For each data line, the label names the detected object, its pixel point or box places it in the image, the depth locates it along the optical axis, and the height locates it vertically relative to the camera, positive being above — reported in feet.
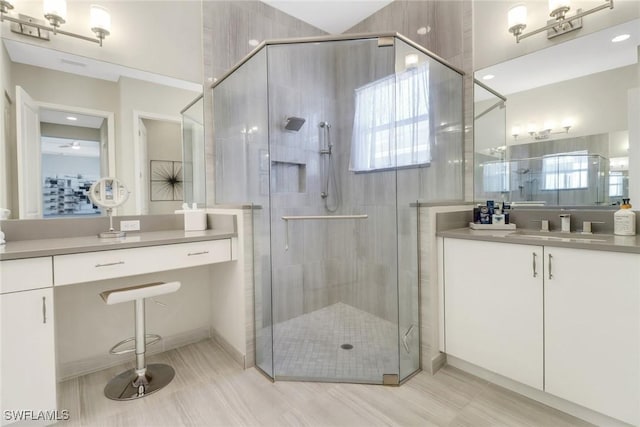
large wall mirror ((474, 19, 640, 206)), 5.56 +1.73
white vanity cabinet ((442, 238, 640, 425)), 4.28 -1.89
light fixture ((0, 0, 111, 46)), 5.61 +3.71
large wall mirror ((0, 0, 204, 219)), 5.79 +2.22
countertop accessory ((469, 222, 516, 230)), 6.66 -0.46
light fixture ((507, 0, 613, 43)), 5.66 +3.70
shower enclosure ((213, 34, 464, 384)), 6.51 +0.60
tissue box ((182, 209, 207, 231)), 7.18 -0.26
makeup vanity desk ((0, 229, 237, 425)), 4.35 -1.29
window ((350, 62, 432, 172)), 6.70 +1.98
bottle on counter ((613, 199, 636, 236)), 5.24 -0.29
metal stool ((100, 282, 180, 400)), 5.38 -3.23
